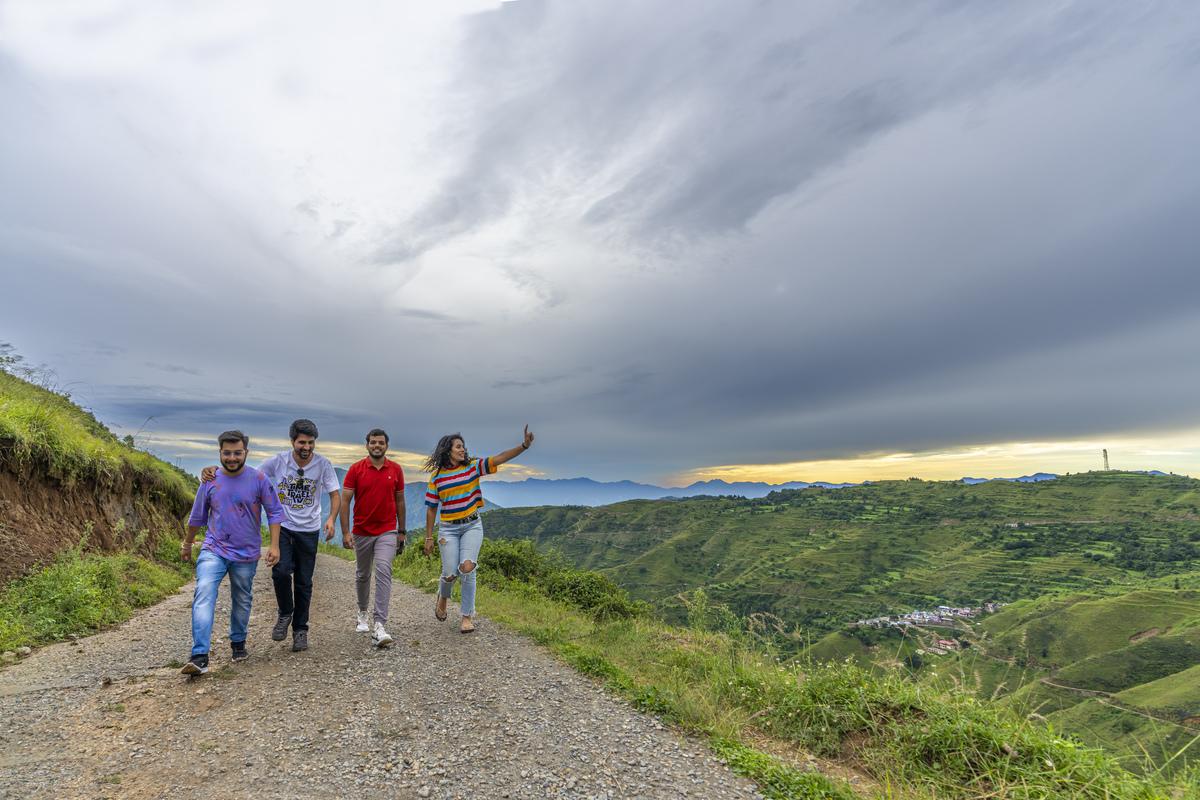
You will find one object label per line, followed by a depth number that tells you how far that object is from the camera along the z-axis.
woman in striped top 7.85
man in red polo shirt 7.38
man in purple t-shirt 6.05
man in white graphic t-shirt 6.81
